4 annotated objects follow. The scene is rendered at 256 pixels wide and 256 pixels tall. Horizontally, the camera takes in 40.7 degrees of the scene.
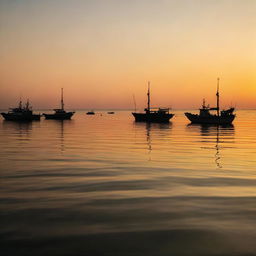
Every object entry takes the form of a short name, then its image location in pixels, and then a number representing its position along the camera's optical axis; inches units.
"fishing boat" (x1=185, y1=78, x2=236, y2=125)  3722.9
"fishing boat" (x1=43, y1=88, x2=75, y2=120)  5418.3
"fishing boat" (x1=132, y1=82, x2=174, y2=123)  4301.2
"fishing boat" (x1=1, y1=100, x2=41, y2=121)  4525.1
